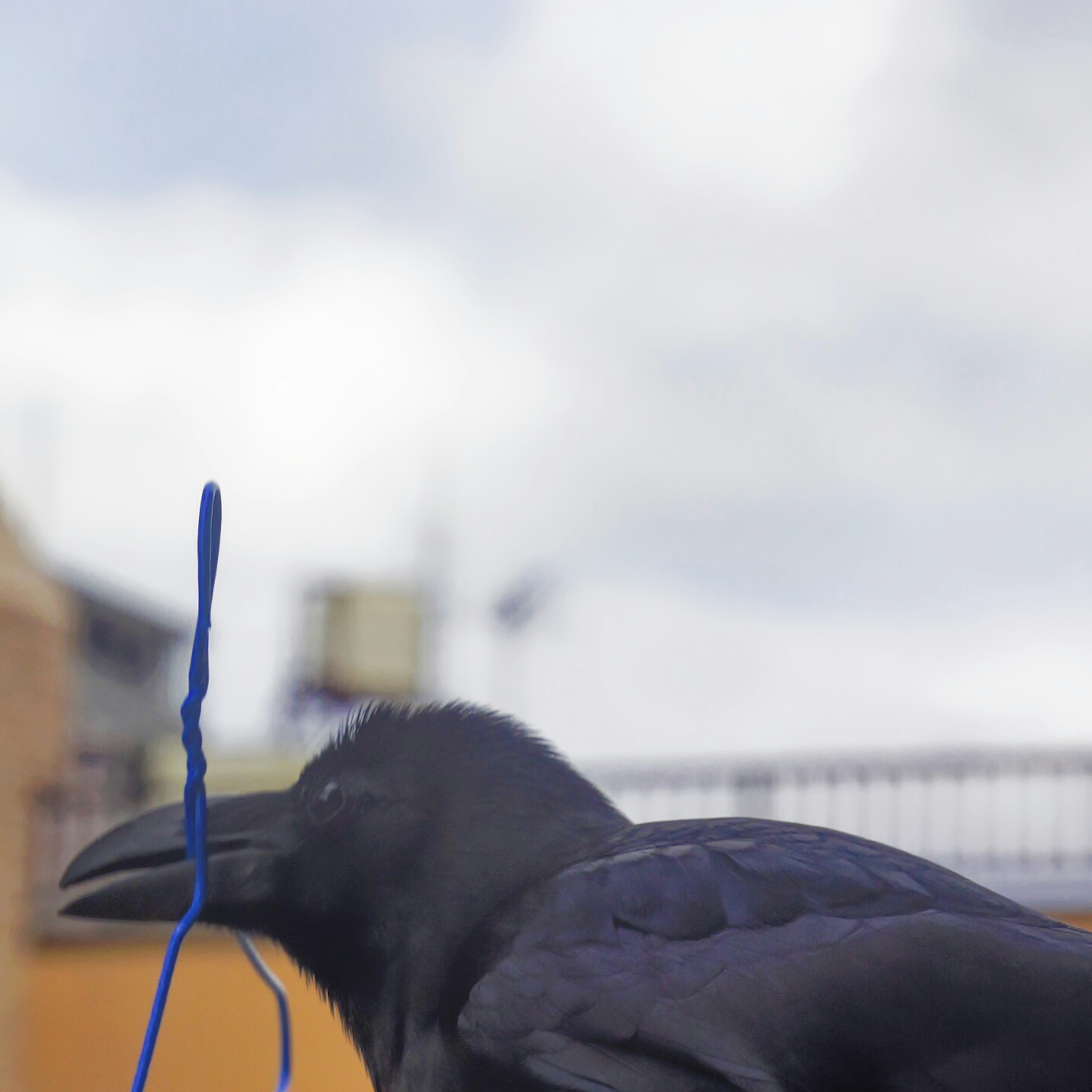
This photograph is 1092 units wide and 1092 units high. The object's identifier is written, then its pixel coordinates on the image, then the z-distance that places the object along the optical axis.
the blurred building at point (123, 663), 22.97
